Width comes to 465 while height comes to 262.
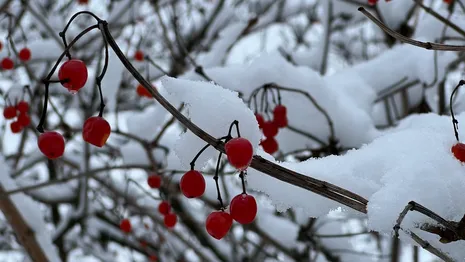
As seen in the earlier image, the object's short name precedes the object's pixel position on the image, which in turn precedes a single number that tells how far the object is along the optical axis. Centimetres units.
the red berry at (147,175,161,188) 57
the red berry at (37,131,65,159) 41
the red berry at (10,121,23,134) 56
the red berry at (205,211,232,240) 40
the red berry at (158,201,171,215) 55
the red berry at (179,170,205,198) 40
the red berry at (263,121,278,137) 51
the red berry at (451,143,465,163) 40
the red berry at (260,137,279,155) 52
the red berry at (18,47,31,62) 63
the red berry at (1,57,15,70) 64
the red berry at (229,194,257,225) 40
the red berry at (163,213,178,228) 53
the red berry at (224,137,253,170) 37
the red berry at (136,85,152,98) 65
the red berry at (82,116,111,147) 39
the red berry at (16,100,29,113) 56
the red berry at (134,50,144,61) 85
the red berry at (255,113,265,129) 51
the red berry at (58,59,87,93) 39
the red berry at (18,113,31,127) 56
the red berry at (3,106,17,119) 56
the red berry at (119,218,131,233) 66
